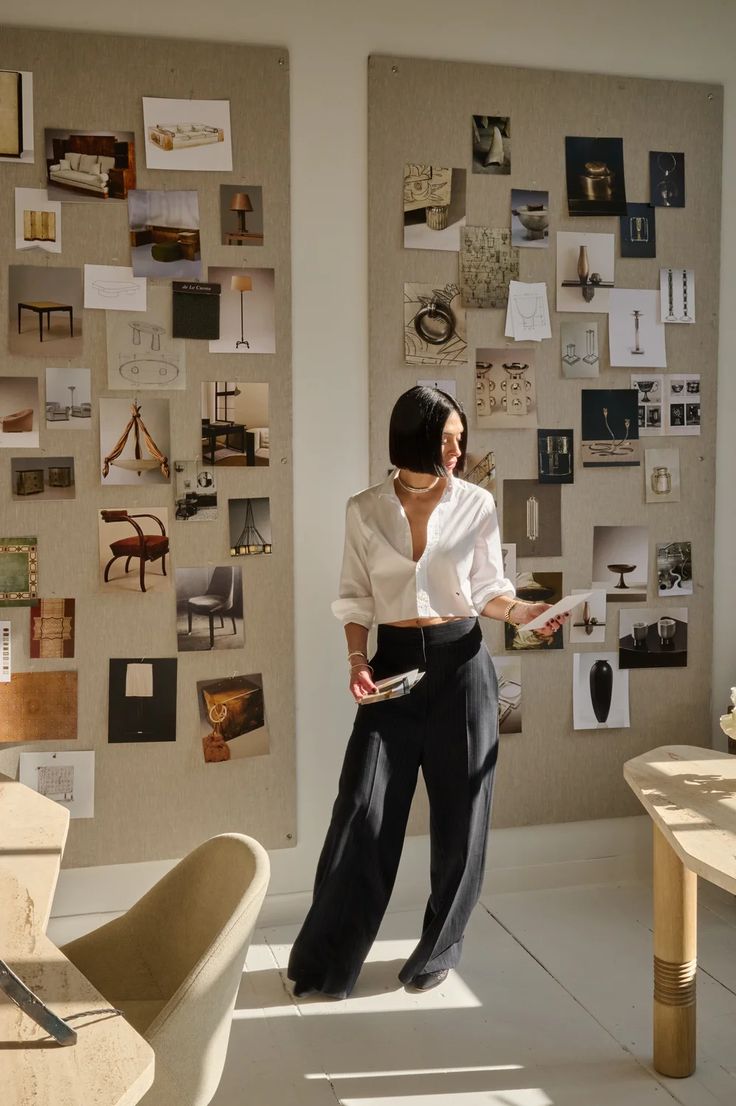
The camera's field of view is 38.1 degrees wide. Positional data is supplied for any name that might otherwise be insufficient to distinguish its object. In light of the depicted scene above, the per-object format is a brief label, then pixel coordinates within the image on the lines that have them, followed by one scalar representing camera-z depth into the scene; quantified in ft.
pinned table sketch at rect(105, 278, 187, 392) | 10.37
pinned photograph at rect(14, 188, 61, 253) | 10.05
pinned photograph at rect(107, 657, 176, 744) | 10.59
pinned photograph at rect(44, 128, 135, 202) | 10.07
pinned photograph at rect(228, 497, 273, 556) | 10.80
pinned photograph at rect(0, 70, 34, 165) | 9.92
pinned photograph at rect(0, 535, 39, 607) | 10.25
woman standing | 9.41
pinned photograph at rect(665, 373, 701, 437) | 11.95
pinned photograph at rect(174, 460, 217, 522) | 10.62
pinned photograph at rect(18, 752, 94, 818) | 10.46
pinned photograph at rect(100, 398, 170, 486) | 10.41
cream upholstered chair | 5.10
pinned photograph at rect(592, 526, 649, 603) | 11.89
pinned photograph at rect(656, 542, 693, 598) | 12.05
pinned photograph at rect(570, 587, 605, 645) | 11.89
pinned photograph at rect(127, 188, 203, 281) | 10.30
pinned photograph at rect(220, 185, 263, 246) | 10.54
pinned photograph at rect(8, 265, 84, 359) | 10.12
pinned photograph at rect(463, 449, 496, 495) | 11.41
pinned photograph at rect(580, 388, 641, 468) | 11.72
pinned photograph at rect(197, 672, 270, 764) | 10.85
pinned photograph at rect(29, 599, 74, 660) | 10.37
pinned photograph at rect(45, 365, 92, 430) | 10.28
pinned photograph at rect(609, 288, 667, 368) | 11.69
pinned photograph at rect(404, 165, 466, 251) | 10.98
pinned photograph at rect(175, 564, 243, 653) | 10.73
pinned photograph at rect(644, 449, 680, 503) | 11.96
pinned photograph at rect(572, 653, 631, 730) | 11.93
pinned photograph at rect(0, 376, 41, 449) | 10.18
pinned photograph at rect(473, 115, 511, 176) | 11.12
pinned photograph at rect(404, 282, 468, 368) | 11.07
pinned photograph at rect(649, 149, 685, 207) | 11.69
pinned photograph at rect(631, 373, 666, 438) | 11.86
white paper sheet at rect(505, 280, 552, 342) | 11.35
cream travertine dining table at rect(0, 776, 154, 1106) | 4.20
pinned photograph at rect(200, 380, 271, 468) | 10.64
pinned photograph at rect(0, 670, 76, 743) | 10.36
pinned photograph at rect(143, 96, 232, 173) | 10.25
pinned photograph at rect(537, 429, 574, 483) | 11.60
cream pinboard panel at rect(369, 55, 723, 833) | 10.98
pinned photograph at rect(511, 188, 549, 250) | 11.30
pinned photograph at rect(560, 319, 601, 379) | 11.59
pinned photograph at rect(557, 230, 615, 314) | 11.51
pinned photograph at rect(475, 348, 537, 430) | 11.36
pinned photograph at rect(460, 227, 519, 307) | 11.21
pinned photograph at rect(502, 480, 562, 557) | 11.55
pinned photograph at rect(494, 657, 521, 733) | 11.68
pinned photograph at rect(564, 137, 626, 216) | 11.42
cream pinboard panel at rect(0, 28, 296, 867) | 10.12
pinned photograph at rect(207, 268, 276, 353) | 10.61
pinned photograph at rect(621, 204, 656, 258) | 11.67
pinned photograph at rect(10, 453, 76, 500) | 10.24
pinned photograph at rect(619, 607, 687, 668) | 12.04
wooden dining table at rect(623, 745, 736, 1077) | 7.74
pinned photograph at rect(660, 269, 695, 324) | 11.82
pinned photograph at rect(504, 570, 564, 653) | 11.66
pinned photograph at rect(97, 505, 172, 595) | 10.48
